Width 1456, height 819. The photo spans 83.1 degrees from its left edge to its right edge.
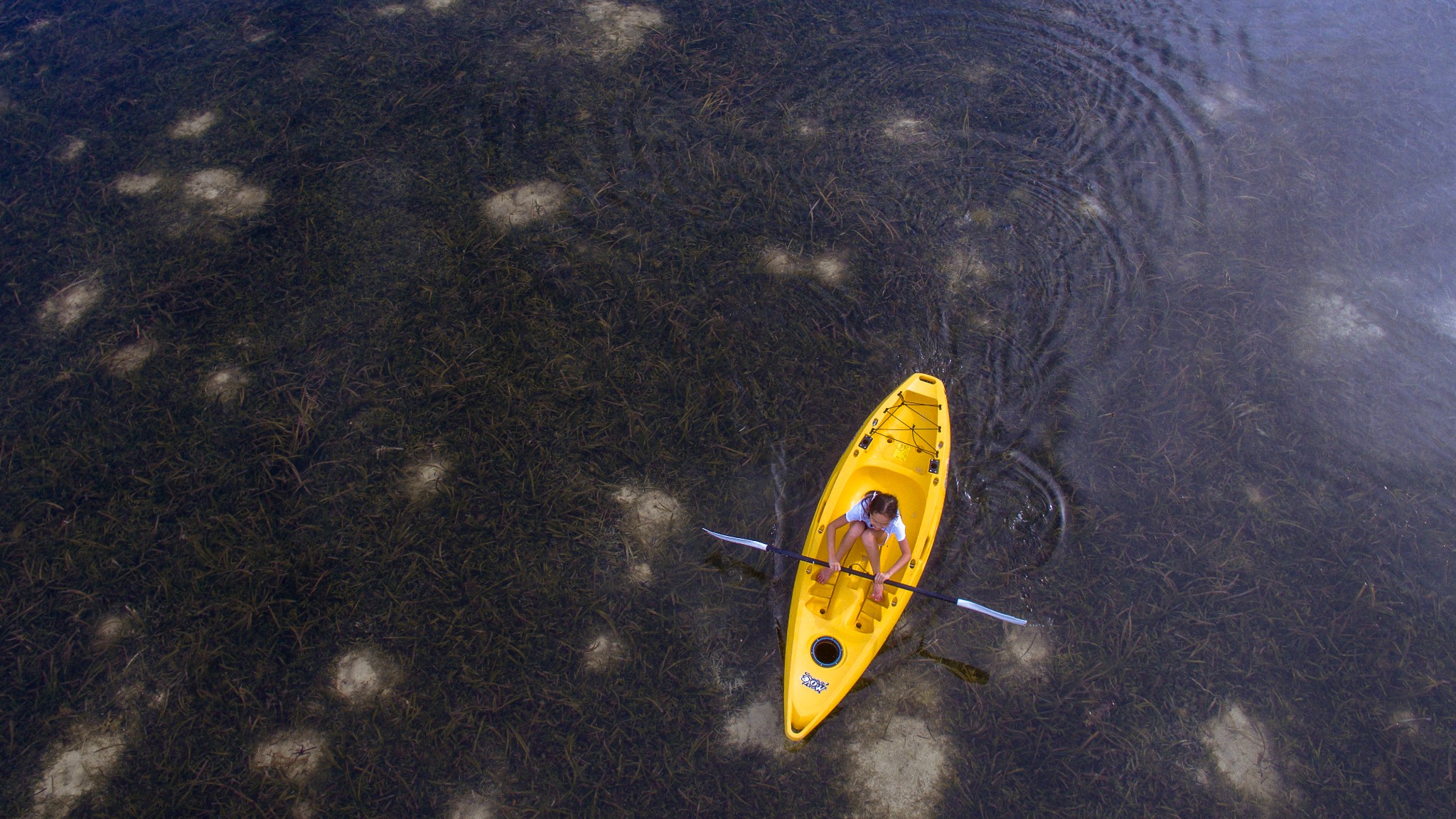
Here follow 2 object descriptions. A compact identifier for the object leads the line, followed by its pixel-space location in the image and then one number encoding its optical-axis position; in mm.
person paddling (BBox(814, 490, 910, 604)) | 5551
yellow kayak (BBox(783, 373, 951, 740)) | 5355
